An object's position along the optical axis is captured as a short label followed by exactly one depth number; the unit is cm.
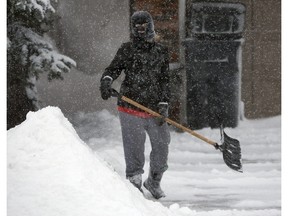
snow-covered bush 1842
